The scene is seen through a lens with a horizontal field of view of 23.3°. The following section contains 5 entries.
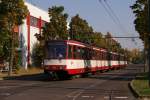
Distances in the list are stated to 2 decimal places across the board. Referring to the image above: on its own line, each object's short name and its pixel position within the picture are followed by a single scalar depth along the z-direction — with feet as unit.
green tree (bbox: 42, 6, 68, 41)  172.05
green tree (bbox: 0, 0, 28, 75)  122.18
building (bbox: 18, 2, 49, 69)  176.50
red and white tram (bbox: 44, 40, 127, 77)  92.47
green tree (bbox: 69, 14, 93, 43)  210.68
